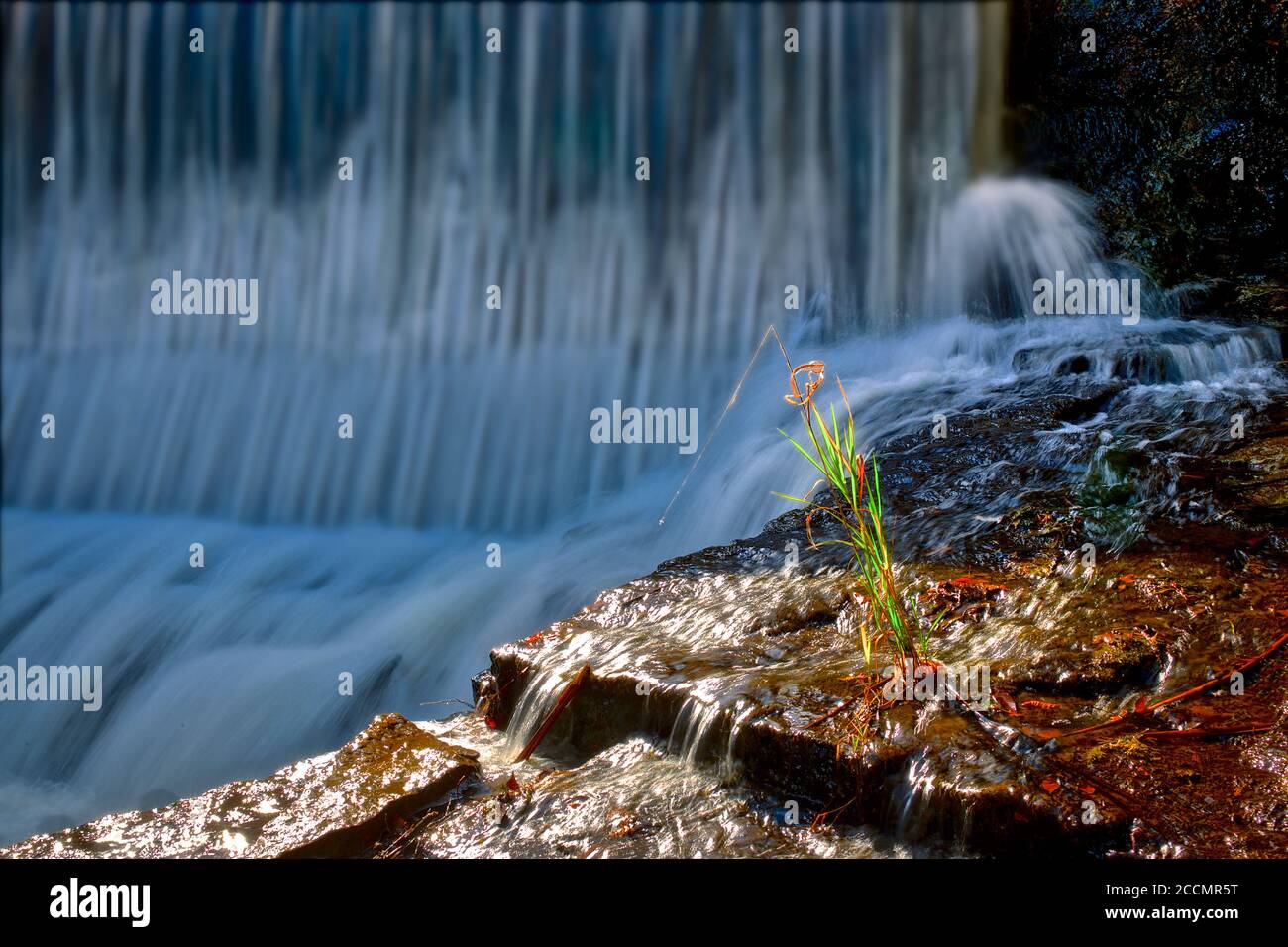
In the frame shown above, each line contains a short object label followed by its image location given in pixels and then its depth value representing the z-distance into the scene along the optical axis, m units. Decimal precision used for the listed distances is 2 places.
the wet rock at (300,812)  2.94
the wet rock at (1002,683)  2.44
